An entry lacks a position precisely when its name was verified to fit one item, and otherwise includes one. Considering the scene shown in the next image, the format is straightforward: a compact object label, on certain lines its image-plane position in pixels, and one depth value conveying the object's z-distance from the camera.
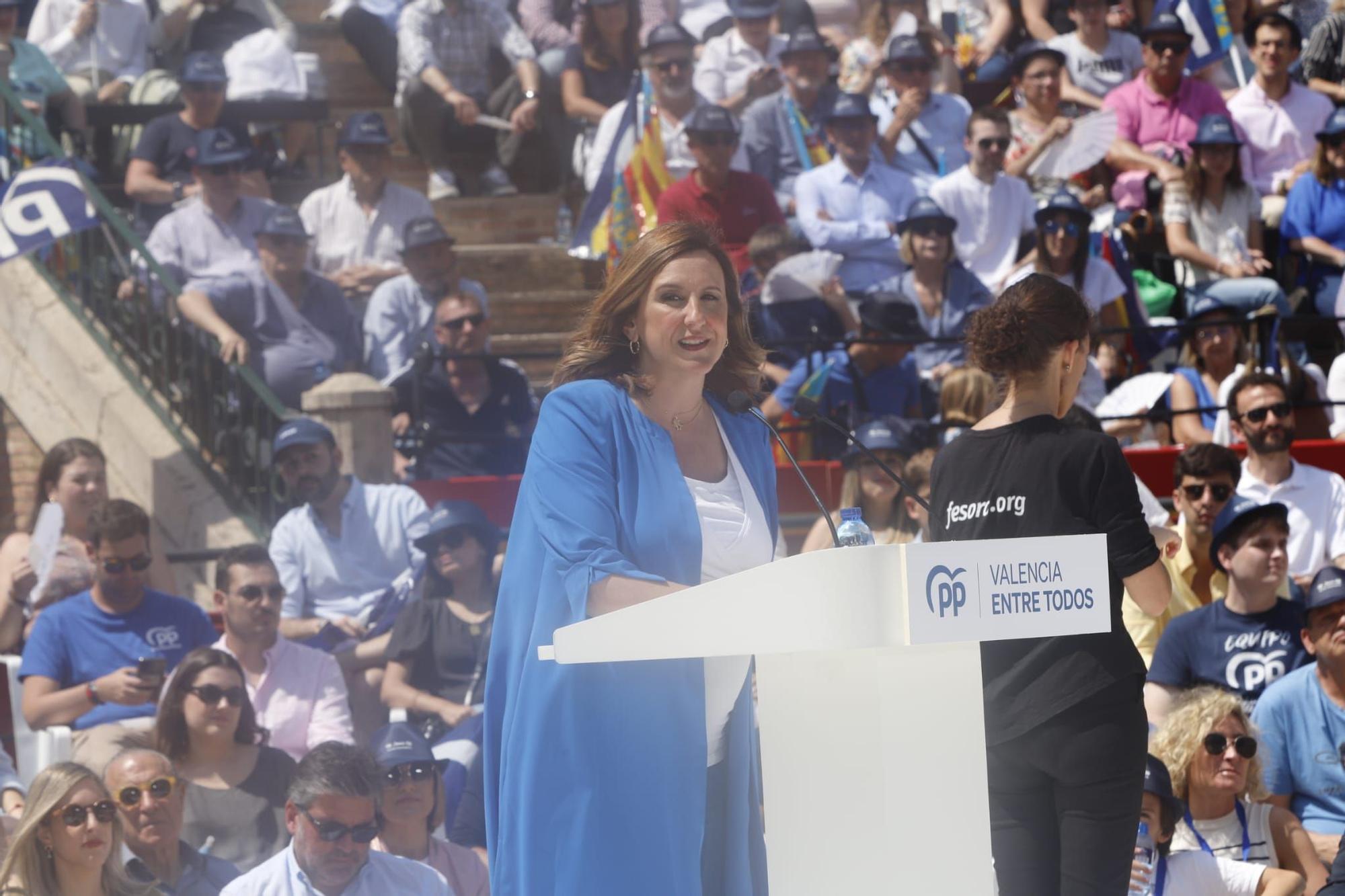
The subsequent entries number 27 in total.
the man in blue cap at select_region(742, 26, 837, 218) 22.33
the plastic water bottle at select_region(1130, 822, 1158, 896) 11.08
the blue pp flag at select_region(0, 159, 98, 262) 18.16
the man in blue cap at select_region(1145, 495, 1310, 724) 13.39
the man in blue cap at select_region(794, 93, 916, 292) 20.14
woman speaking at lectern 6.99
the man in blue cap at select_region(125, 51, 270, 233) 21.06
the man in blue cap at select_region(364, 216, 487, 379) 19.39
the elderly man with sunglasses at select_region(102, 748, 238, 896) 12.44
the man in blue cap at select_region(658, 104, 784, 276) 19.87
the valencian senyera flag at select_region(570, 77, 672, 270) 20.98
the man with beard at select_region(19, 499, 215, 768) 14.23
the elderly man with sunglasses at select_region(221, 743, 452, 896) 11.64
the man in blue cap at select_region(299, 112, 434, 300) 21.06
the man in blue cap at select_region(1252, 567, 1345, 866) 12.84
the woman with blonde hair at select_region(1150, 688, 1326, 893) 12.14
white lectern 5.77
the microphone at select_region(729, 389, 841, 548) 7.56
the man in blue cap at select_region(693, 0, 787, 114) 23.78
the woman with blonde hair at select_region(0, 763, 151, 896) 11.69
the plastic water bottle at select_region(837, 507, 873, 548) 6.48
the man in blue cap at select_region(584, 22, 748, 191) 21.52
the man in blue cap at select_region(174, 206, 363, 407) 18.45
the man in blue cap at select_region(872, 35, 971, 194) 22.19
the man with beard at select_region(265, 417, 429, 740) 16.03
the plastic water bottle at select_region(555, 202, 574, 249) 24.03
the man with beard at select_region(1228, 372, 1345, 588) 15.60
